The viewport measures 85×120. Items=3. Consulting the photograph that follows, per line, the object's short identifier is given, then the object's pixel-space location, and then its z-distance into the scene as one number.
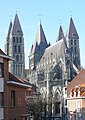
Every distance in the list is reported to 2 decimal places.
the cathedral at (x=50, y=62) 109.97
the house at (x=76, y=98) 71.12
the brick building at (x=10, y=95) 28.05
